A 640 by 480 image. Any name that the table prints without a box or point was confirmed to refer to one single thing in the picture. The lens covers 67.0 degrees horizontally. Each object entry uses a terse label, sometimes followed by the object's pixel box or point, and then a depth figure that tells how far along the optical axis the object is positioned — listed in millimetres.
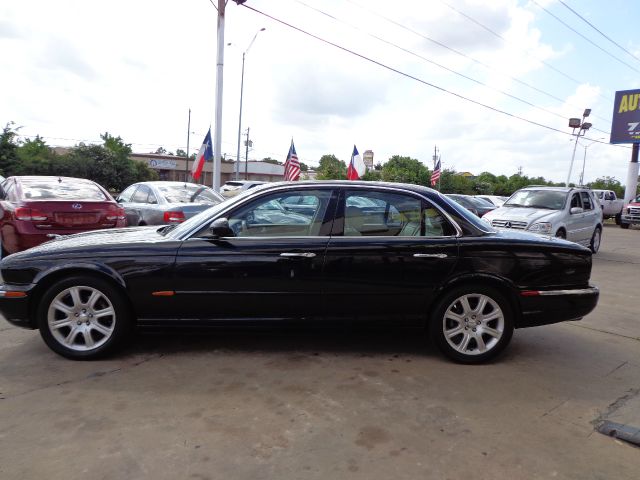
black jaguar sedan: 4023
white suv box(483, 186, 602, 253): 10234
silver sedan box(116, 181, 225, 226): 8633
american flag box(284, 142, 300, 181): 16578
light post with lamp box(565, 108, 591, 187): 39156
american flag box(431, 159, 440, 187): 26669
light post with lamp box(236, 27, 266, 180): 30472
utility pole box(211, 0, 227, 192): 14352
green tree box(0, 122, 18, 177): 28625
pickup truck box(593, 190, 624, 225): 27188
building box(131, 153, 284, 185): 64312
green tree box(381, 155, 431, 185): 44281
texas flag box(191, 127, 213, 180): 14758
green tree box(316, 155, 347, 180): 40406
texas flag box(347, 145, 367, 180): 16062
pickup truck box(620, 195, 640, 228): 23750
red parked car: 6867
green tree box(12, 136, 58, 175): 29531
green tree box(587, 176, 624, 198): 60075
